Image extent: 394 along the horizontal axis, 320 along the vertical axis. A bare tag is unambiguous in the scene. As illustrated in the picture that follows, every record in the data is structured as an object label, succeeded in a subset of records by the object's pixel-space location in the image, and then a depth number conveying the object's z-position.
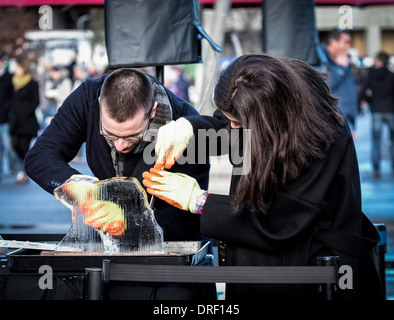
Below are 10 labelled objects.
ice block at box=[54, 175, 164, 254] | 4.78
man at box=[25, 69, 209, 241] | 5.34
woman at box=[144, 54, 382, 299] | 4.32
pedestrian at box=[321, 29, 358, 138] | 16.25
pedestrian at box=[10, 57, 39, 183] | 19.48
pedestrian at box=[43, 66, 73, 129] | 24.69
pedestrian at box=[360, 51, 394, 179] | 19.77
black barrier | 4.12
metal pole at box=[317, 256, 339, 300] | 4.22
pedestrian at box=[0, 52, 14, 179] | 19.77
